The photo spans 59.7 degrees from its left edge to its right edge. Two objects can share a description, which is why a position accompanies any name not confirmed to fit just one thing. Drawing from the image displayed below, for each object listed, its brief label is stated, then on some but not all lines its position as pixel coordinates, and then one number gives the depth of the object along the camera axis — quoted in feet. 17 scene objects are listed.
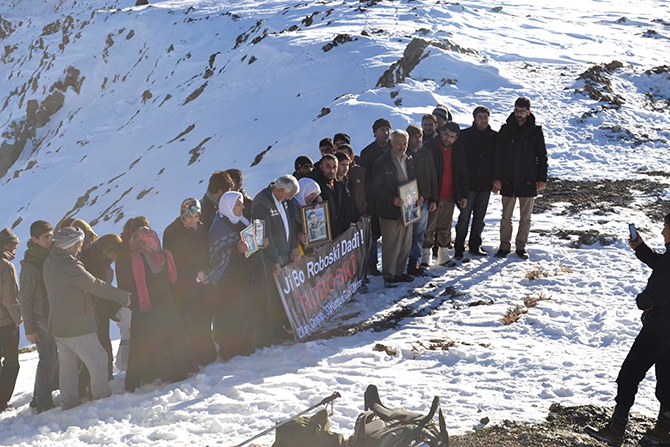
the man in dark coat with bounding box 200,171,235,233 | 22.24
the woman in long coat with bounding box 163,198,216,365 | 20.98
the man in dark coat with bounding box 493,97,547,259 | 29.73
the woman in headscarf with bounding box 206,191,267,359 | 21.97
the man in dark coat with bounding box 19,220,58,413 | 19.73
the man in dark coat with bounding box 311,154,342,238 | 25.48
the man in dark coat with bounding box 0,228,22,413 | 20.27
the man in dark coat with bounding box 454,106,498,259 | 30.55
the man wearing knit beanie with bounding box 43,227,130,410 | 18.42
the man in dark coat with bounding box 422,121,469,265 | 29.94
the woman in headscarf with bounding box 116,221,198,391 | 19.79
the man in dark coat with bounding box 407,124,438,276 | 29.06
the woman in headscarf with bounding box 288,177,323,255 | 24.50
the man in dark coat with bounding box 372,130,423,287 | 27.66
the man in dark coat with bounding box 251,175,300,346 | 22.43
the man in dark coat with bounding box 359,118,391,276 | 29.99
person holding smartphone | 15.01
